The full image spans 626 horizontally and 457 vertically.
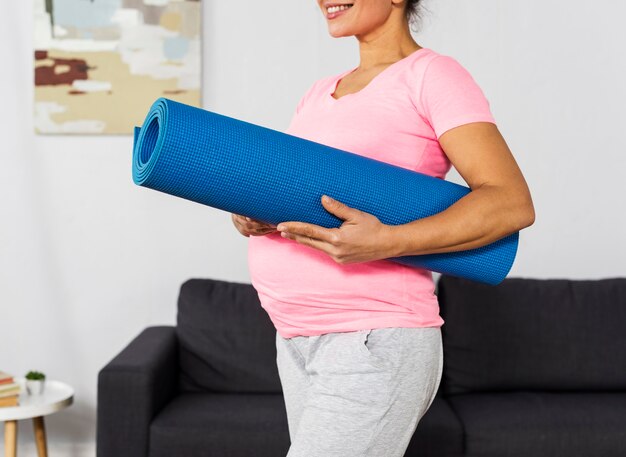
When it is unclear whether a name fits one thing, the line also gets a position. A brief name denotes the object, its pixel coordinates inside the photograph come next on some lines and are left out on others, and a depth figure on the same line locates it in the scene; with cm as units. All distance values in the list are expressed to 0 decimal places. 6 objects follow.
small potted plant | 273
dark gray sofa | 254
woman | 112
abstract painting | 302
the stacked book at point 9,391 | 255
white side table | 252
